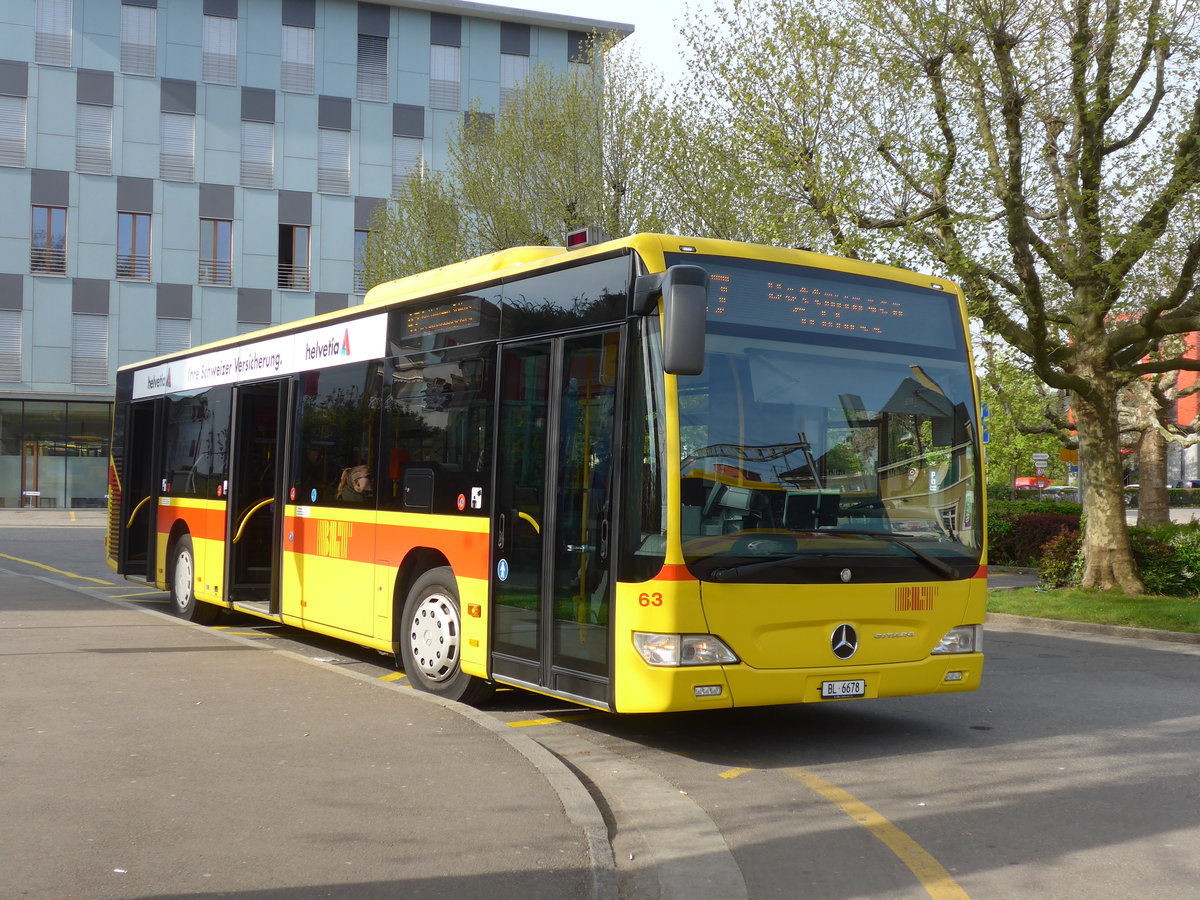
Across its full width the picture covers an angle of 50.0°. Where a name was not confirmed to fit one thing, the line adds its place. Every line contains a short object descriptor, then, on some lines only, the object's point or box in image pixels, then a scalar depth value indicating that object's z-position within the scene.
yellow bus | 7.23
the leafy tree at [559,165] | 26.42
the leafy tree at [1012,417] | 20.46
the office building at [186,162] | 43.09
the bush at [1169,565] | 18.66
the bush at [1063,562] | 19.67
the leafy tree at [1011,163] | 16.69
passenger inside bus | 10.37
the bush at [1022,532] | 23.22
